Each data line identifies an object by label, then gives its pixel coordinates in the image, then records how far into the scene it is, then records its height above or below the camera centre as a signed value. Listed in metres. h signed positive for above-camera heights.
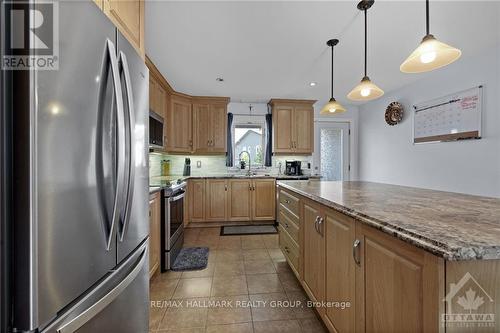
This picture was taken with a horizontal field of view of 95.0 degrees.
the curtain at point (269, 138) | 4.77 +0.56
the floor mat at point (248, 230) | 3.79 -1.12
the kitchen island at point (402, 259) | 0.67 -0.36
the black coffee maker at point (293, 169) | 4.65 -0.08
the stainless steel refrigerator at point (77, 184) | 0.57 -0.06
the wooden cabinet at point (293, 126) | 4.61 +0.80
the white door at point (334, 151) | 5.10 +0.31
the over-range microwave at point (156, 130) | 2.77 +0.46
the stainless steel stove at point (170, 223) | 2.43 -0.64
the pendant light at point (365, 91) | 1.98 +0.65
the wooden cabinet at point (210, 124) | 4.39 +0.79
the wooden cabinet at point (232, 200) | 4.11 -0.63
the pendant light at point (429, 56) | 1.34 +0.67
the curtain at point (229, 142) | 4.72 +0.48
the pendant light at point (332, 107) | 2.44 +0.64
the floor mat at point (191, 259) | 2.51 -1.12
